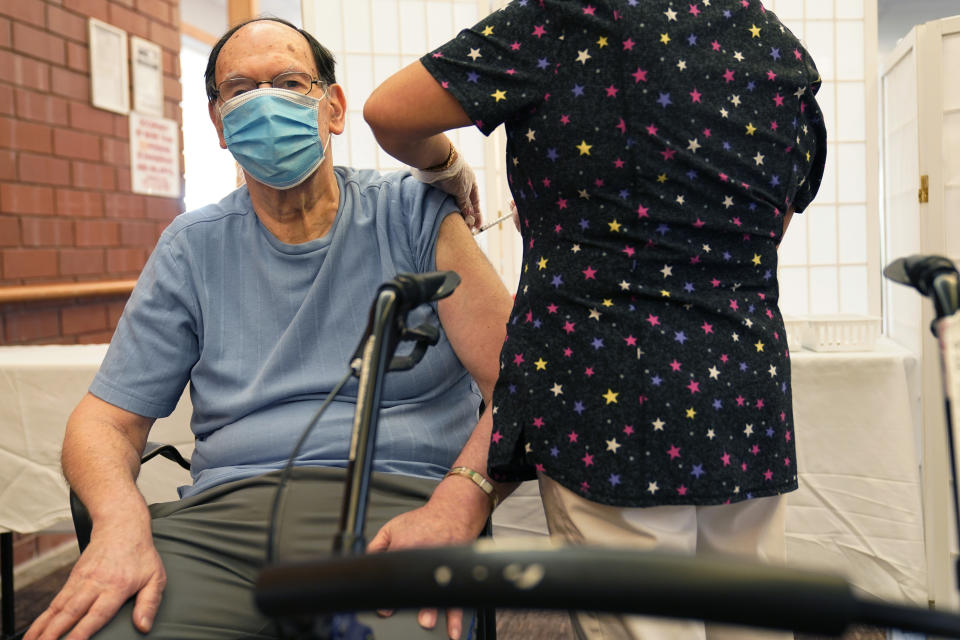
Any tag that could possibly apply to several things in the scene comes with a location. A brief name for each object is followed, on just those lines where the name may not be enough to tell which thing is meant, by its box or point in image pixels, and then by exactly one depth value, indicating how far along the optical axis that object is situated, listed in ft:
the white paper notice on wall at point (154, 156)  10.71
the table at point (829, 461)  5.93
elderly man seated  3.72
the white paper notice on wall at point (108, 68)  9.72
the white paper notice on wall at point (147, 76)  10.62
